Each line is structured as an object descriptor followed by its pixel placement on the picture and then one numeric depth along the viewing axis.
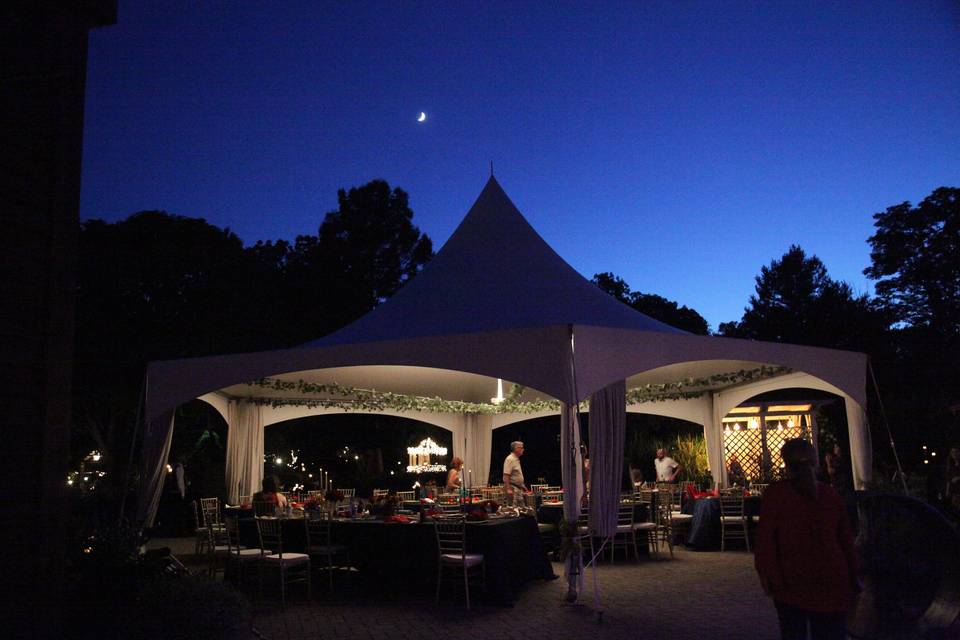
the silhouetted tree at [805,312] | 24.99
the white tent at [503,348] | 7.30
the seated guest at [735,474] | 13.64
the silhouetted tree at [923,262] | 25.55
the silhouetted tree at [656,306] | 28.66
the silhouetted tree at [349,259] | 21.58
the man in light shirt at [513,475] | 10.77
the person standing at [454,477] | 11.96
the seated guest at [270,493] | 9.56
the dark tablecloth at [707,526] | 11.20
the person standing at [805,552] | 3.31
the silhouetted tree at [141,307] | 16.61
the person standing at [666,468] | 13.73
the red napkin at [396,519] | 8.28
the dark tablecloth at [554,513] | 10.45
